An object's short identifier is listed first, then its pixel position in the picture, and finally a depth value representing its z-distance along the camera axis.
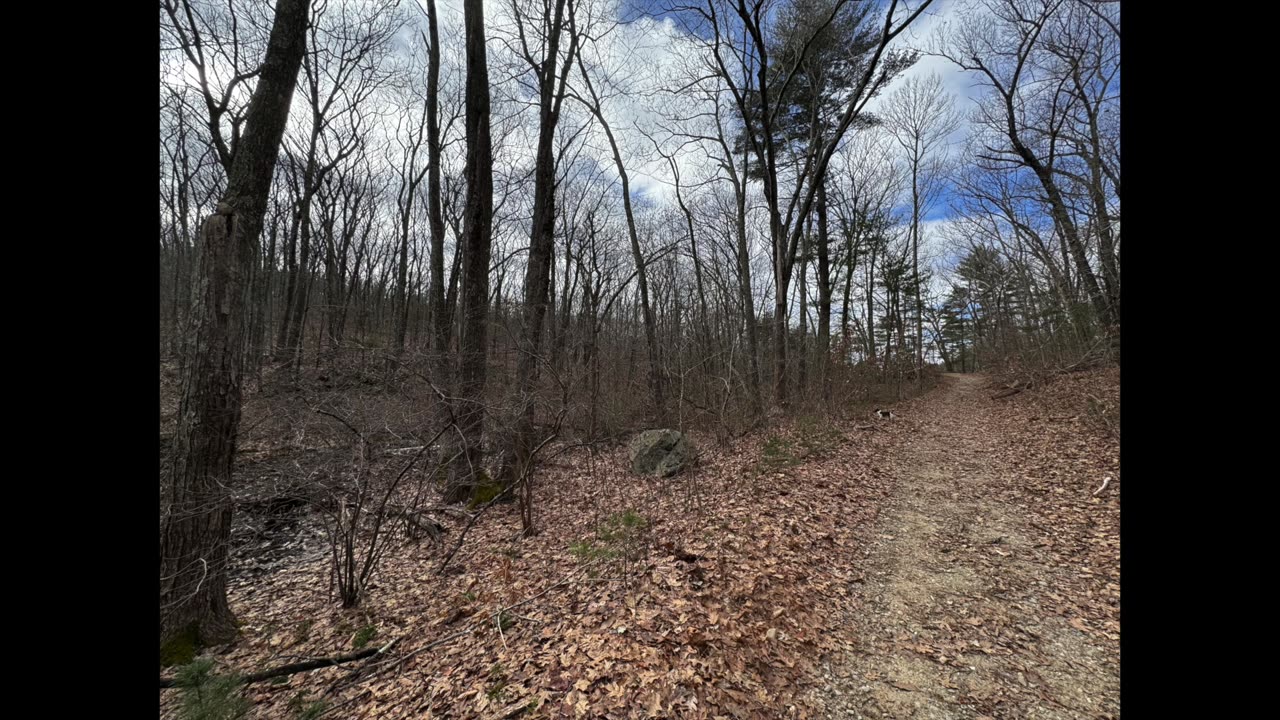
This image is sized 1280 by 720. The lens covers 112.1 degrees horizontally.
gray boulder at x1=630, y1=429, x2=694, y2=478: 7.82
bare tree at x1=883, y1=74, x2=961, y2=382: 17.50
